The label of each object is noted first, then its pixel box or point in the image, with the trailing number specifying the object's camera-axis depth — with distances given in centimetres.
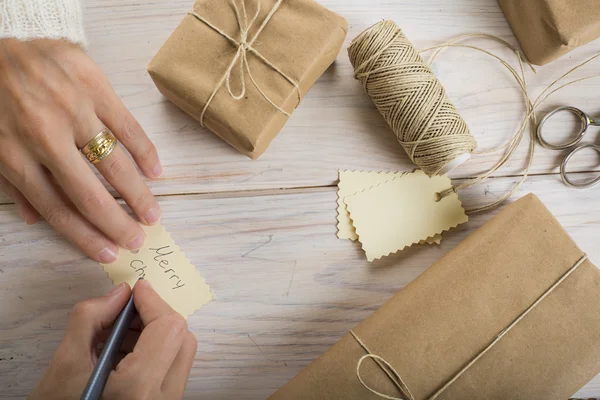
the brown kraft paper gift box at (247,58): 50
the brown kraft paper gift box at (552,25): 50
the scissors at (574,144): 53
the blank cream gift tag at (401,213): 53
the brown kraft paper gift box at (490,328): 47
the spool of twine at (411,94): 50
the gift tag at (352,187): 53
